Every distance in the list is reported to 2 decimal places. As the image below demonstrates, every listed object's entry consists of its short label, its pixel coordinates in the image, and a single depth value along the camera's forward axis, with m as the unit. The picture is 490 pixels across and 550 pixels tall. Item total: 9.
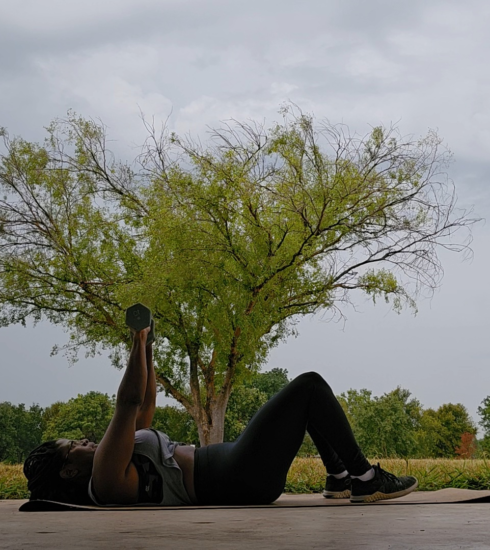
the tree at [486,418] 29.22
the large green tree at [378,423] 24.25
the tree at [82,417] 23.80
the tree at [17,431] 25.53
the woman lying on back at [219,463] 3.30
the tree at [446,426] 33.59
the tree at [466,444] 33.53
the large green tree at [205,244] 13.30
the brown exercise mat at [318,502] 3.12
